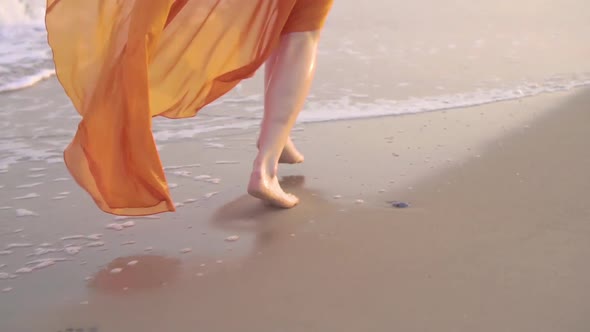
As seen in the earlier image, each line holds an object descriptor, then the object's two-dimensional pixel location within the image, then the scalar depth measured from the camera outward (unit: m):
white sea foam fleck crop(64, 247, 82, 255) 2.06
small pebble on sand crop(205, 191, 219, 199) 2.48
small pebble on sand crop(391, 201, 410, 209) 2.35
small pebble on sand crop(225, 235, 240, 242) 2.13
